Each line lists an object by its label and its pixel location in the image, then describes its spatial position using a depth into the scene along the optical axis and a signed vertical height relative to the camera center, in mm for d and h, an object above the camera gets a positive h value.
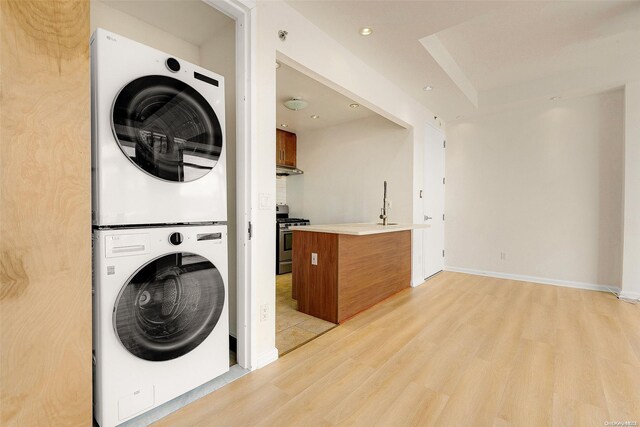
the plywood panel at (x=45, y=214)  1033 -5
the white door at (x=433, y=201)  4281 +180
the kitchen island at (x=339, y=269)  2713 -579
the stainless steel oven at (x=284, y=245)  4695 -540
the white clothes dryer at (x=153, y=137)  1311 +383
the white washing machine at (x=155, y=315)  1308 -517
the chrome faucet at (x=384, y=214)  3525 -16
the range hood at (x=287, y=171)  5001 +756
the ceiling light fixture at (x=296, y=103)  3614 +1388
